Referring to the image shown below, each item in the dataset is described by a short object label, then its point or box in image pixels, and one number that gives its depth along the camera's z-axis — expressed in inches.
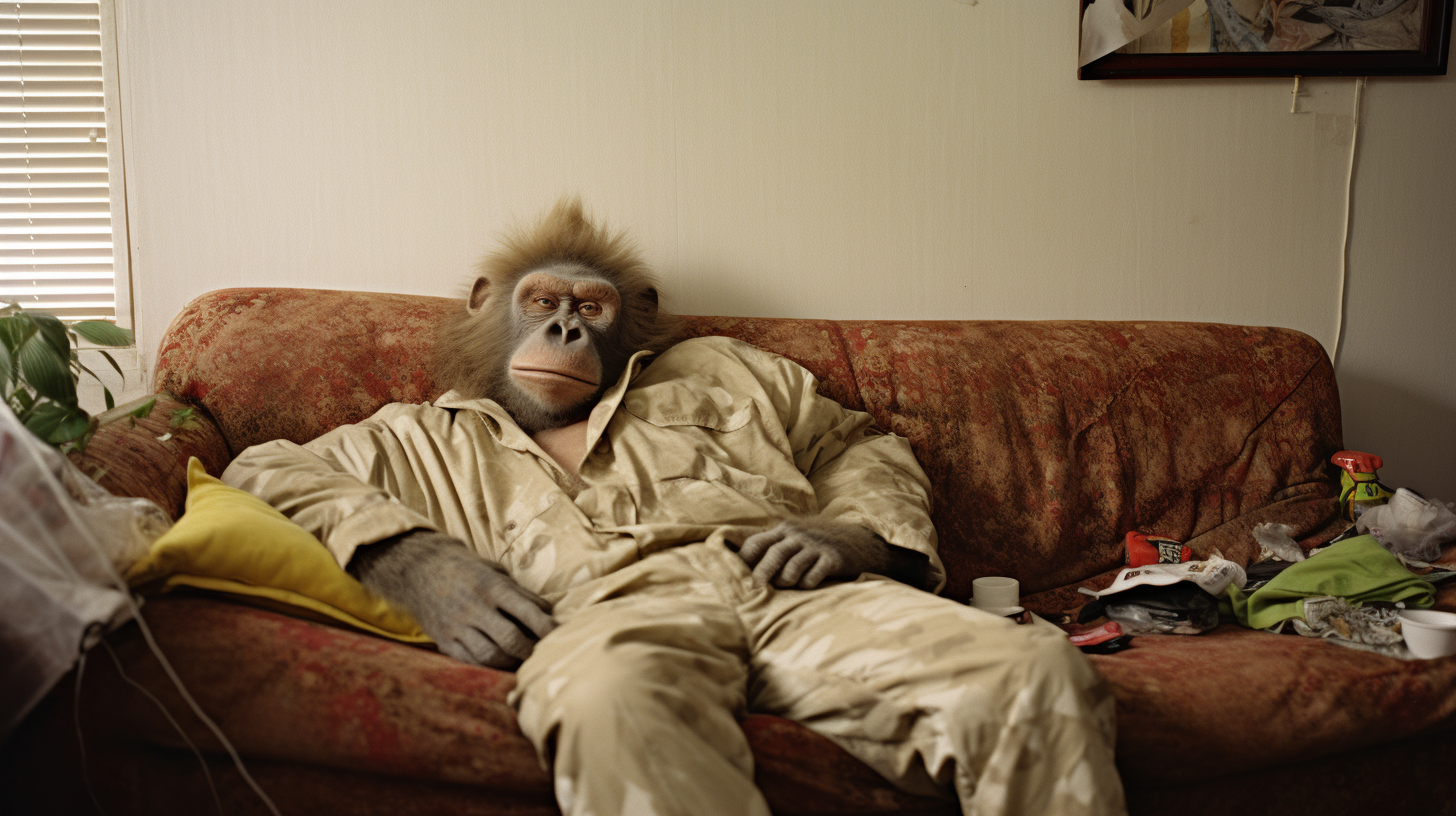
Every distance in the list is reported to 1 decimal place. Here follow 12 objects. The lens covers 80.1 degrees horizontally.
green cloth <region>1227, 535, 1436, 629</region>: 58.1
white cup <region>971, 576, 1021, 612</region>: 63.8
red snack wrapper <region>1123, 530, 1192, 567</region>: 69.7
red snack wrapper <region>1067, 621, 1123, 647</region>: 58.2
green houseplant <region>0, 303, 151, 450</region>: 45.9
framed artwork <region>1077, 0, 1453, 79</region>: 83.7
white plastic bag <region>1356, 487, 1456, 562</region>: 66.9
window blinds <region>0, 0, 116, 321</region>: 78.6
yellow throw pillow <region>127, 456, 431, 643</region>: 40.9
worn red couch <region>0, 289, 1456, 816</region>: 38.2
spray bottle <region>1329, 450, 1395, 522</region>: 72.9
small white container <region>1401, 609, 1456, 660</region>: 53.1
